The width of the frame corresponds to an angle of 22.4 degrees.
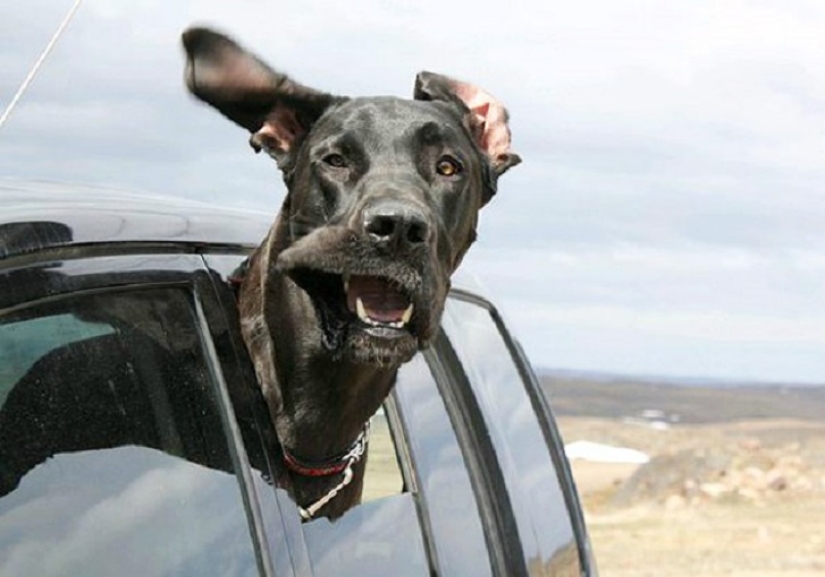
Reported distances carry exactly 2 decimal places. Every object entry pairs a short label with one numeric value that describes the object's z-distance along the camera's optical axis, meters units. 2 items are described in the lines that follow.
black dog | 3.98
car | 2.95
